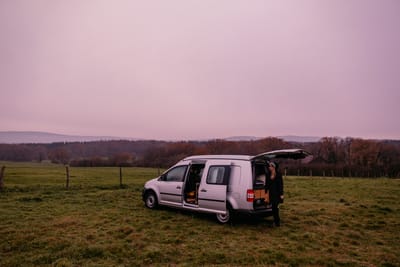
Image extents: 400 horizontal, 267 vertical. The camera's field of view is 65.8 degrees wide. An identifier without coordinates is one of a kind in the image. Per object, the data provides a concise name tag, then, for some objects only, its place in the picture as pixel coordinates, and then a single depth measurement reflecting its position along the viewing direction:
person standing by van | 8.83
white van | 8.59
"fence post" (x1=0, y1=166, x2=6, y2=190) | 15.52
